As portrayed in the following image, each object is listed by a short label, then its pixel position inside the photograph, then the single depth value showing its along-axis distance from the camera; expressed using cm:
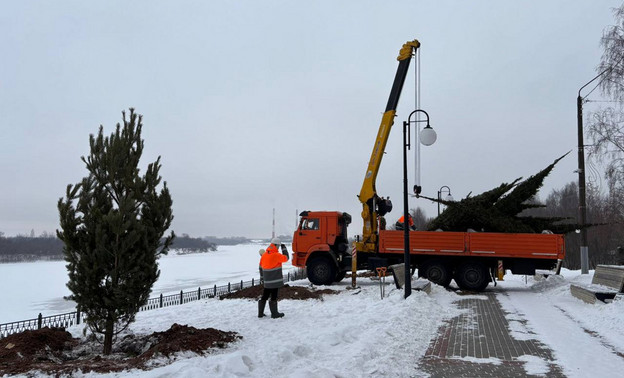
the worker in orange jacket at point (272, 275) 1009
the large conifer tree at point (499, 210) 1670
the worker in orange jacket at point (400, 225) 1951
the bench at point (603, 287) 1075
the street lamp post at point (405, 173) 1160
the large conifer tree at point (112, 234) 695
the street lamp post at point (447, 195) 2211
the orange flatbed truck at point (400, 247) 1533
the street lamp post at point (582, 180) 1736
